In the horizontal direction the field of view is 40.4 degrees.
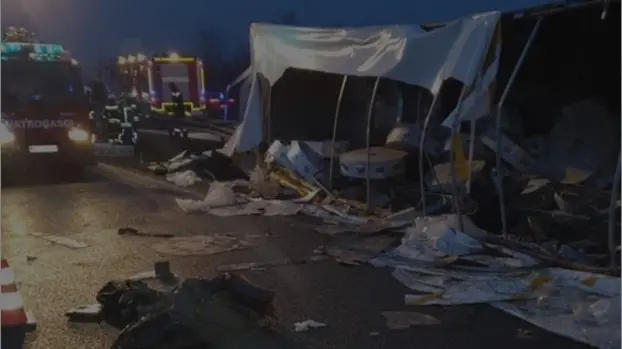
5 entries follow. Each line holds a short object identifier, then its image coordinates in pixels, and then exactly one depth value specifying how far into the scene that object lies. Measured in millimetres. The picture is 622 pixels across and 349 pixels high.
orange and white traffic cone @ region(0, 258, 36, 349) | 5547
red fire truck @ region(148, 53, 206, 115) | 27375
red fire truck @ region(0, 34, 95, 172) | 14758
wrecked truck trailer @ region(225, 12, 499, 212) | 8956
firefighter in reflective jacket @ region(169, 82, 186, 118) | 26108
